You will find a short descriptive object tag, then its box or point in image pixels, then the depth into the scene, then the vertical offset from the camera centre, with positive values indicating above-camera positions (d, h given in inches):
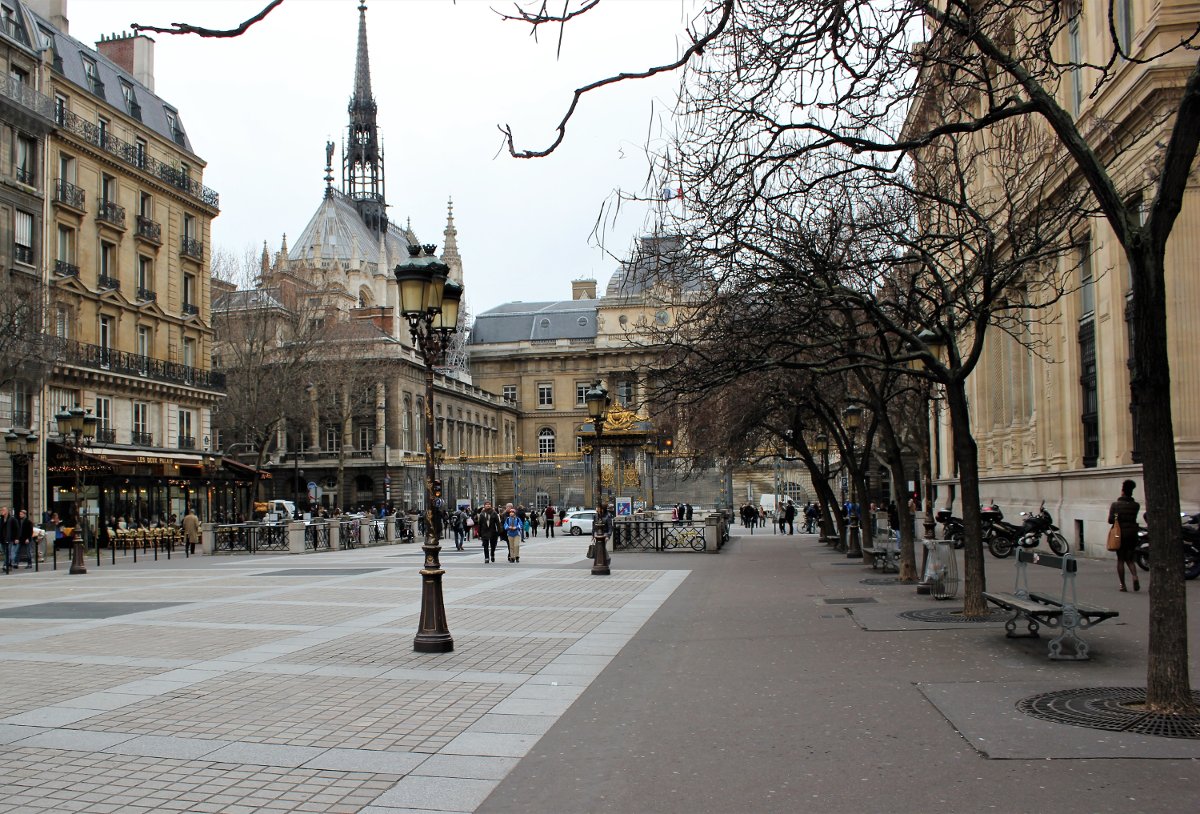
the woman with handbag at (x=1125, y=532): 625.6 -48.0
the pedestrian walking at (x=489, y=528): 1197.7 -70.8
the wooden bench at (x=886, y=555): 898.7 -84.4
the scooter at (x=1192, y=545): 684.7 -61.9
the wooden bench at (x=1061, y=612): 394.6 -62.0
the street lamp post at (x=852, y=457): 1079.6 +2.4
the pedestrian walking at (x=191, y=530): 1494.8 -80.8
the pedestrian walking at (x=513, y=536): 1185.5 -79.7
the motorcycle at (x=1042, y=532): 960.9 -73.9
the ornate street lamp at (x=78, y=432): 1081.4 +49.8
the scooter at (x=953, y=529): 1172.5 -81.1
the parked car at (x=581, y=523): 2190.0 -122.1
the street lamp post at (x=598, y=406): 1016.1 +60.8
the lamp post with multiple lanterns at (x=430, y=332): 468.1 +67.1
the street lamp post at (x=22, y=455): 1282.0 +29.7
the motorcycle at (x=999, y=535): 1055.0 -80.6
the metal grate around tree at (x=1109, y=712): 283.1 -75.8
